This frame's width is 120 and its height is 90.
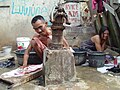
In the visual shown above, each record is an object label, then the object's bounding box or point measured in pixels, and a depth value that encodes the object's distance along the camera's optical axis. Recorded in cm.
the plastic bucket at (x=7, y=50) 604
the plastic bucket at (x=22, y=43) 632
